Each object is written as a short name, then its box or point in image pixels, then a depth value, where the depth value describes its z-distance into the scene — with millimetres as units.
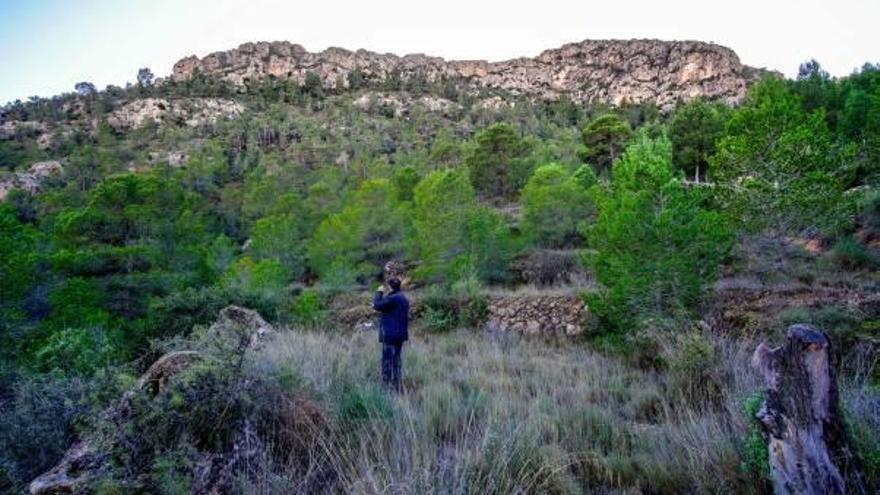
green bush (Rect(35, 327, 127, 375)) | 7079
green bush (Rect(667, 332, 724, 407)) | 5332
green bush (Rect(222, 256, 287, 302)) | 20781
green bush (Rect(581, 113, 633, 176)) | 37438
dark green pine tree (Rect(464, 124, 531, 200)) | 36625
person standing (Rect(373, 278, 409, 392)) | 7434
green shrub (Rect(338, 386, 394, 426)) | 4238
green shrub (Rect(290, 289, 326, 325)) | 16406
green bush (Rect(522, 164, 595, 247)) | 24938
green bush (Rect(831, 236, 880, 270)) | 16281
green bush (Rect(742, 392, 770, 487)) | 2805
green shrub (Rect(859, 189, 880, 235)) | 18438
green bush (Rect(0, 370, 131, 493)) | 3584
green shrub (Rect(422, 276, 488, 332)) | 18156
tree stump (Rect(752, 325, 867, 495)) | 2586
